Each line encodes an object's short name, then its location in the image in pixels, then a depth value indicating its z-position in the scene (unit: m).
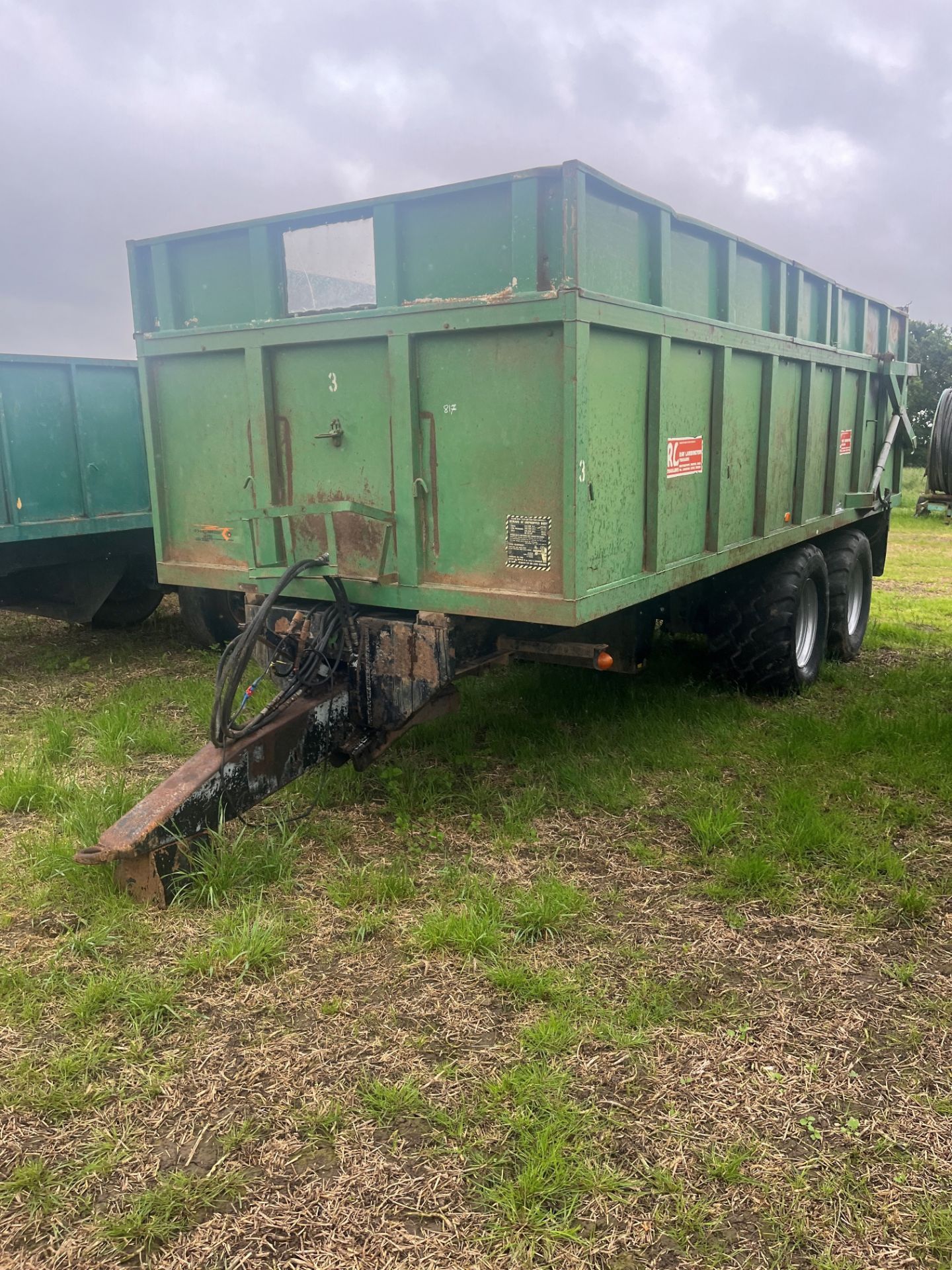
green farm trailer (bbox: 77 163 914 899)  3.63
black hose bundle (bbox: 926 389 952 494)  11.38
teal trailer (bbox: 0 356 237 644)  6.63
